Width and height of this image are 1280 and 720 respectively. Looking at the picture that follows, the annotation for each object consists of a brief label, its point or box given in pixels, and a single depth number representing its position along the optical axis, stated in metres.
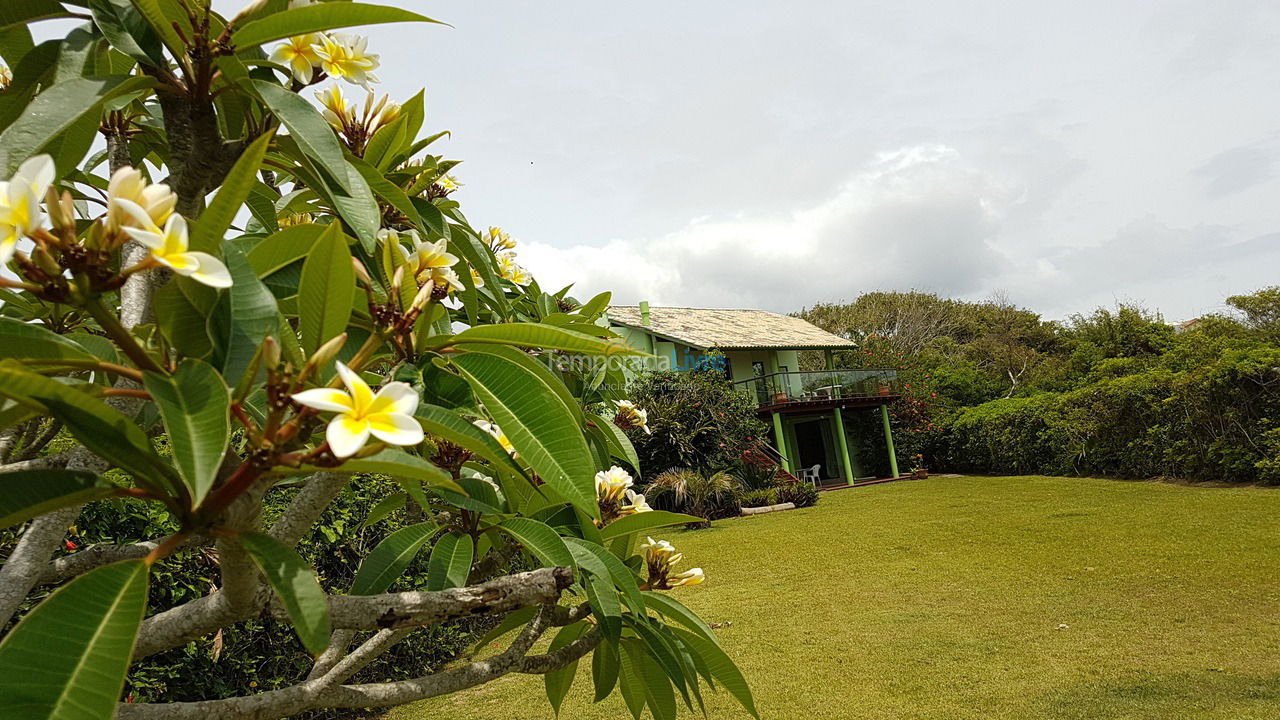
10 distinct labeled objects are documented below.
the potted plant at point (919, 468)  19.05
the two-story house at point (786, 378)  19.19
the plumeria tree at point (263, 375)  0.57
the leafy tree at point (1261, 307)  18.36
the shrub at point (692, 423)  14.81
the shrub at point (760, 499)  14.42
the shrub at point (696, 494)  13.53
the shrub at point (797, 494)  14.61
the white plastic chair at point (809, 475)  17.97
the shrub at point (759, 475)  15.85
